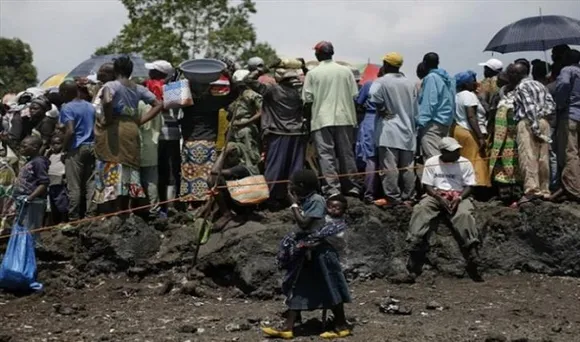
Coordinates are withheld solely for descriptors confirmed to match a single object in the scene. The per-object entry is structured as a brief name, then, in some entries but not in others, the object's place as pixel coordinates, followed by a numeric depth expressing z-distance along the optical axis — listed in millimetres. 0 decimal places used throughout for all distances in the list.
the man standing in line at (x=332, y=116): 10500
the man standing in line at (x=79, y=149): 10703
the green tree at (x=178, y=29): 26856
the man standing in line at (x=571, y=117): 10664
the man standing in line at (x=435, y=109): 10695
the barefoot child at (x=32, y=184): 10352
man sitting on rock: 10172
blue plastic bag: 9977
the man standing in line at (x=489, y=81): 11664
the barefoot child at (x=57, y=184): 11023
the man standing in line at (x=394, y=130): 10555
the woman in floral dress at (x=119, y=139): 10305
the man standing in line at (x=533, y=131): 10562
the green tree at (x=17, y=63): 34844
